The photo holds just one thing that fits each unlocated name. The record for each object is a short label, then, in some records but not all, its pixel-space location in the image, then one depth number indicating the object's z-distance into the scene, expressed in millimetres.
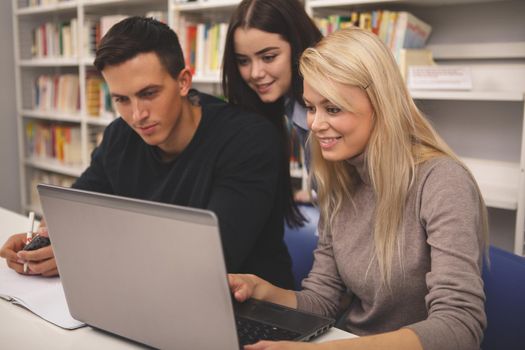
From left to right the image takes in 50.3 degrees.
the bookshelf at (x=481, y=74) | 2197
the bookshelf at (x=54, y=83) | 3611
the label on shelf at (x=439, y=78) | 2066
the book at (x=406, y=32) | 2129
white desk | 876
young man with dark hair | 1264
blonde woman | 971
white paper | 975
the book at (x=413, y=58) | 2088
